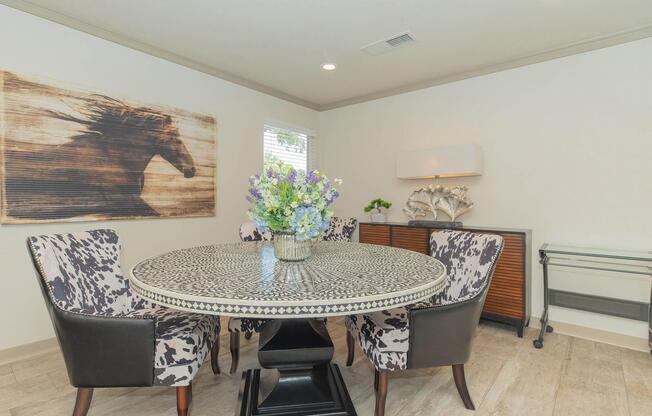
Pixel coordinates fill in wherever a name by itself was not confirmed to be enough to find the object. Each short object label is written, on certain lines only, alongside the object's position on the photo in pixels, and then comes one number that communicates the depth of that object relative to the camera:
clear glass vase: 1.77
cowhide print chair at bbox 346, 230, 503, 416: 1.59
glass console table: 2.66
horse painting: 2.41
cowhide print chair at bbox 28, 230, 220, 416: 1.38
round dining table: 1.14
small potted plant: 4.02
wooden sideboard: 2.95
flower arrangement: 1.70
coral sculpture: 3.52
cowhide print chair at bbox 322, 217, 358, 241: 3.45
